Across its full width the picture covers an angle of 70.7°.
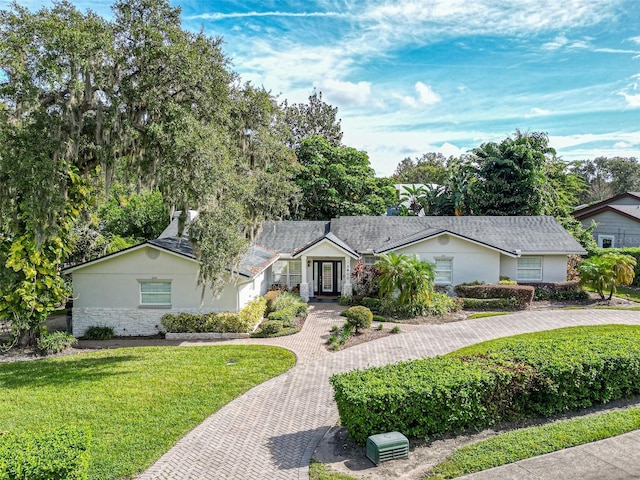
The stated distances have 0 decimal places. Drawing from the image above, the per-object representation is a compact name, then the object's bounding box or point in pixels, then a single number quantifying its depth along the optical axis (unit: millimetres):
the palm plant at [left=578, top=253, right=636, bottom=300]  22281
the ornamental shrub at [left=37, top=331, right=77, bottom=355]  16078
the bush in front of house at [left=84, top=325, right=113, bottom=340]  18406
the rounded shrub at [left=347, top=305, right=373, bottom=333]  17531
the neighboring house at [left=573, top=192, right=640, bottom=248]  33500
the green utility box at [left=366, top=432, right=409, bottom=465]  7816
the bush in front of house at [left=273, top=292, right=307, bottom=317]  20734
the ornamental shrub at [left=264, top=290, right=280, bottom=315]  21484
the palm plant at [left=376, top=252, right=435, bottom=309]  20078
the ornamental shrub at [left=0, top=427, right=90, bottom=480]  6559
